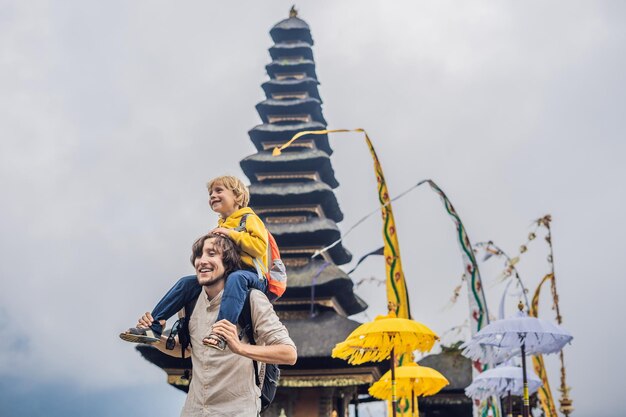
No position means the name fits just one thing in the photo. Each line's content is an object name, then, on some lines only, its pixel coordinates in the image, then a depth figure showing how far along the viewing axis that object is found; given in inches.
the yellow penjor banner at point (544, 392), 893.8
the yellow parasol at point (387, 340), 558.6
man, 154.3
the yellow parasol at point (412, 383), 686.5
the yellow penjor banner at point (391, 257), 798.5
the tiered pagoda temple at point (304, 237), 977.5
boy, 155.2
